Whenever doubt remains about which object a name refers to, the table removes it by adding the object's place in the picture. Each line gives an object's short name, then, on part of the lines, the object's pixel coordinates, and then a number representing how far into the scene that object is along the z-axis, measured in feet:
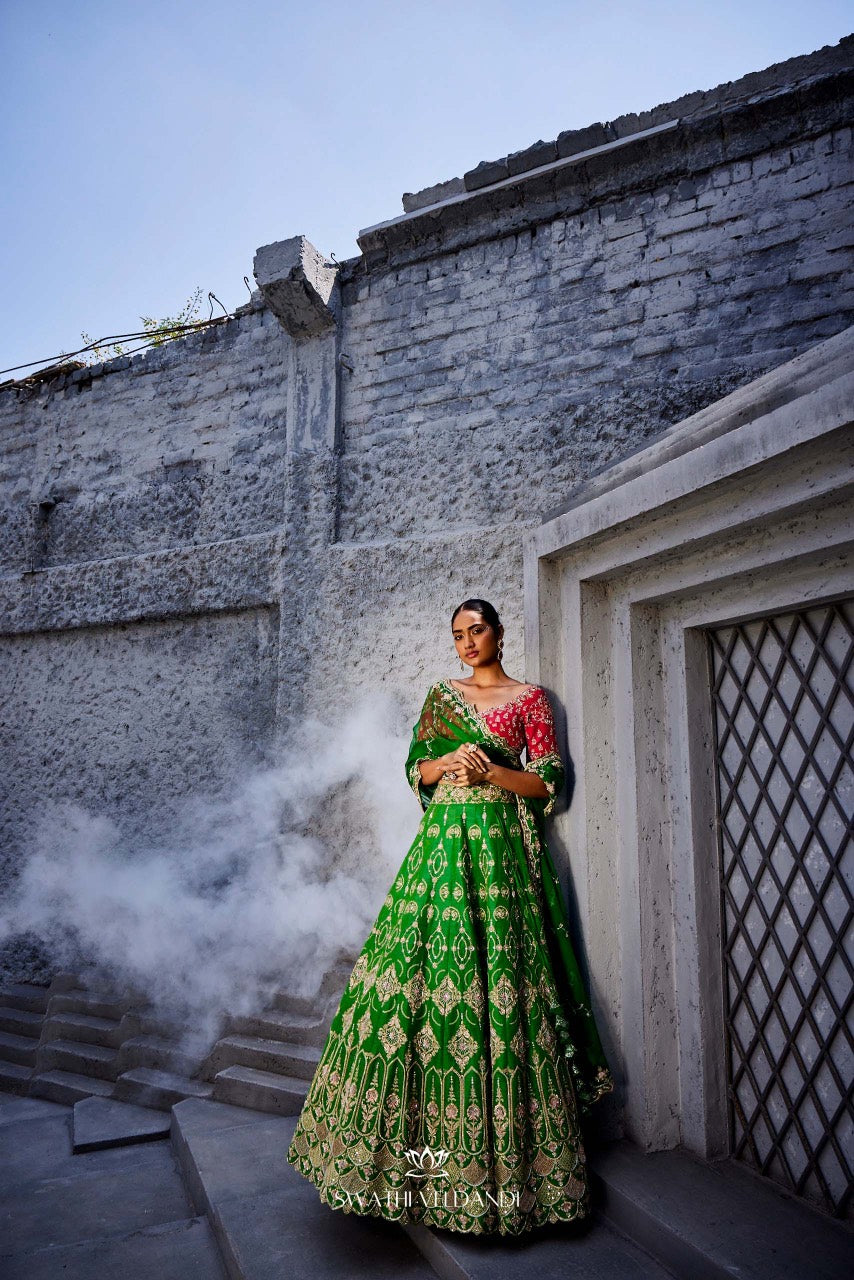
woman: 7.44
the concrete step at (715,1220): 6.62
